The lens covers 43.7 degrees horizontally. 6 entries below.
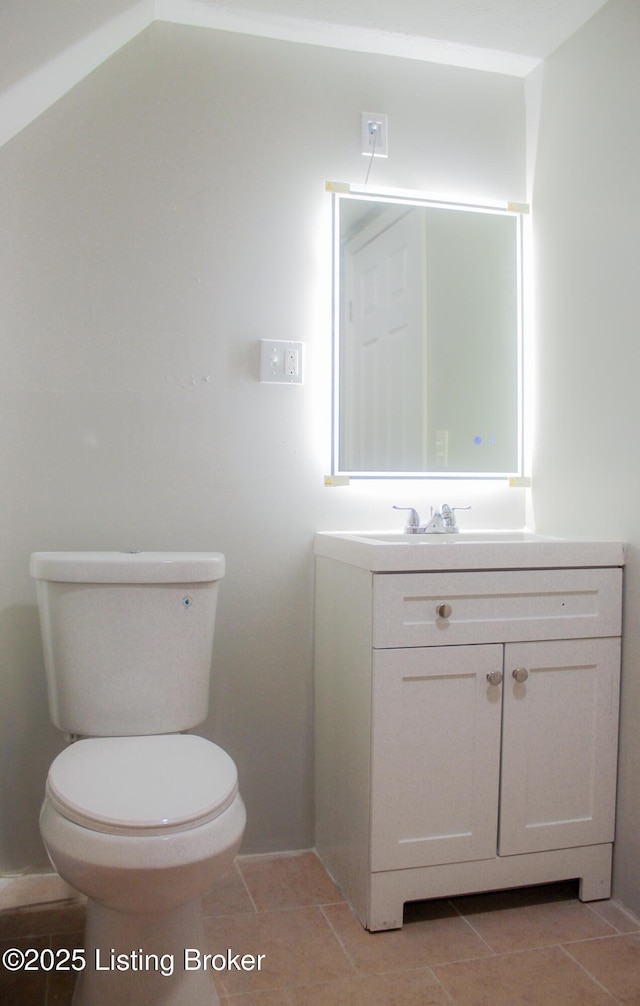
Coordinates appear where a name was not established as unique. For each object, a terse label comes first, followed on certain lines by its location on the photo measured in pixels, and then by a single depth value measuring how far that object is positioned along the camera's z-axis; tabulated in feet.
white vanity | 5.49
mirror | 6.94
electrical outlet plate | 6.93
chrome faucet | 6.67
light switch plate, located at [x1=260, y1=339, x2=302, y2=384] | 6.67
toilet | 4.07
